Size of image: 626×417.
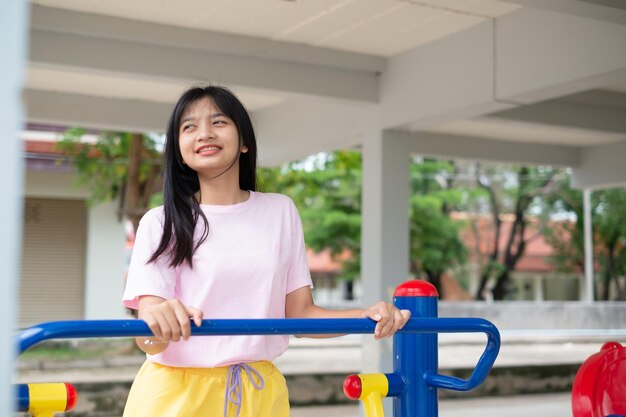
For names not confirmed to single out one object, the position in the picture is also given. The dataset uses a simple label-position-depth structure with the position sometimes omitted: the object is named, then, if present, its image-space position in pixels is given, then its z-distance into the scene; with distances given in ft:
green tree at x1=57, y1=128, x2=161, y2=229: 37.29
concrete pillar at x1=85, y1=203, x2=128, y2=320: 44.37
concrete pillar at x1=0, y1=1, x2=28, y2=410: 2.37
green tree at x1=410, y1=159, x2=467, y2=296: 61.98
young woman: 5.83
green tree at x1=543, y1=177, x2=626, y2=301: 73.92
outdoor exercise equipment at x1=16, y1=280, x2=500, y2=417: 5.66
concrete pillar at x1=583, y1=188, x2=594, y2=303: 52.70
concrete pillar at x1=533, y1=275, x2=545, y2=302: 102.83
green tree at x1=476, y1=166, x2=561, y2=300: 75.77
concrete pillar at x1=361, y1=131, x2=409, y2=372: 21.22
